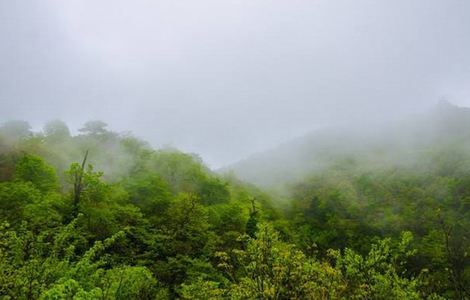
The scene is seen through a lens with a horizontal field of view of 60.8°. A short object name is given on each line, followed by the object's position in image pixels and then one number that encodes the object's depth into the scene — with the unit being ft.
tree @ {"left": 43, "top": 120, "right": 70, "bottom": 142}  299.38
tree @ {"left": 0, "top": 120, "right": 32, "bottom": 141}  320.17
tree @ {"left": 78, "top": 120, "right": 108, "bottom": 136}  335.18
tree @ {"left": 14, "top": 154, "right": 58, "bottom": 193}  175.42
